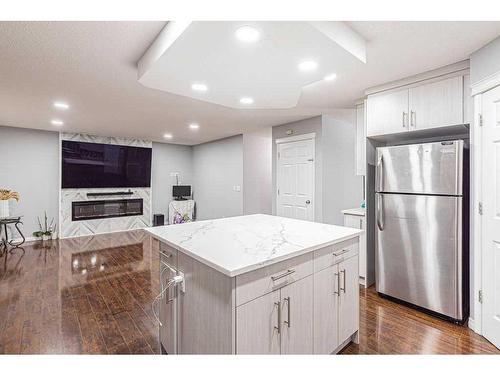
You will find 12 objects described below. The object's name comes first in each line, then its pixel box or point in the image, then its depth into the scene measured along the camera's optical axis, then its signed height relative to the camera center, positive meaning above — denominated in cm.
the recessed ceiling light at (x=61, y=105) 359 +117
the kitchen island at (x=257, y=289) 126 -59
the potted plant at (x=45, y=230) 546 -95
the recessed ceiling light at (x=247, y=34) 142 +86
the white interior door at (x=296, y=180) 422 +12
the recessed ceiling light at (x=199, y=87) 204 +80
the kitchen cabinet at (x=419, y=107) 235 +79
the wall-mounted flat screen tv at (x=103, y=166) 581 +52
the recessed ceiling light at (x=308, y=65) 180 +87
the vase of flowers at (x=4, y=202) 477 -28
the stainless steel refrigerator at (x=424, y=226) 229 -39
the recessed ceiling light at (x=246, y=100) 232 +79
